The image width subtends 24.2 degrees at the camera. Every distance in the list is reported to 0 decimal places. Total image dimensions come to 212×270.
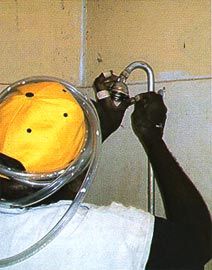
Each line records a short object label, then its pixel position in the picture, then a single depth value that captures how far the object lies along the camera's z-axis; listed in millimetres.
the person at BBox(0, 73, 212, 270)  947
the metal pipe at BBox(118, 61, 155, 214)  1239
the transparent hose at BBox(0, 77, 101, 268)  939
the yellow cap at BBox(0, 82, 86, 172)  985
